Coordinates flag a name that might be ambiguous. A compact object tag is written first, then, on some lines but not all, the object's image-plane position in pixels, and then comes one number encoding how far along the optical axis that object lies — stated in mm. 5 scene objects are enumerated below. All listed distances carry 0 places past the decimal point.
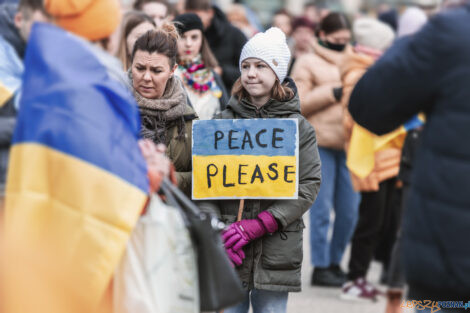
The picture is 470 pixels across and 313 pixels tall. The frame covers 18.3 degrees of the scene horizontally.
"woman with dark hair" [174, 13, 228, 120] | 10231
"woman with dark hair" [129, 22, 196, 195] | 7398
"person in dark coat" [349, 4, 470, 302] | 5000
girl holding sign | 7245
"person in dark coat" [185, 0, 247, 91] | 12916
